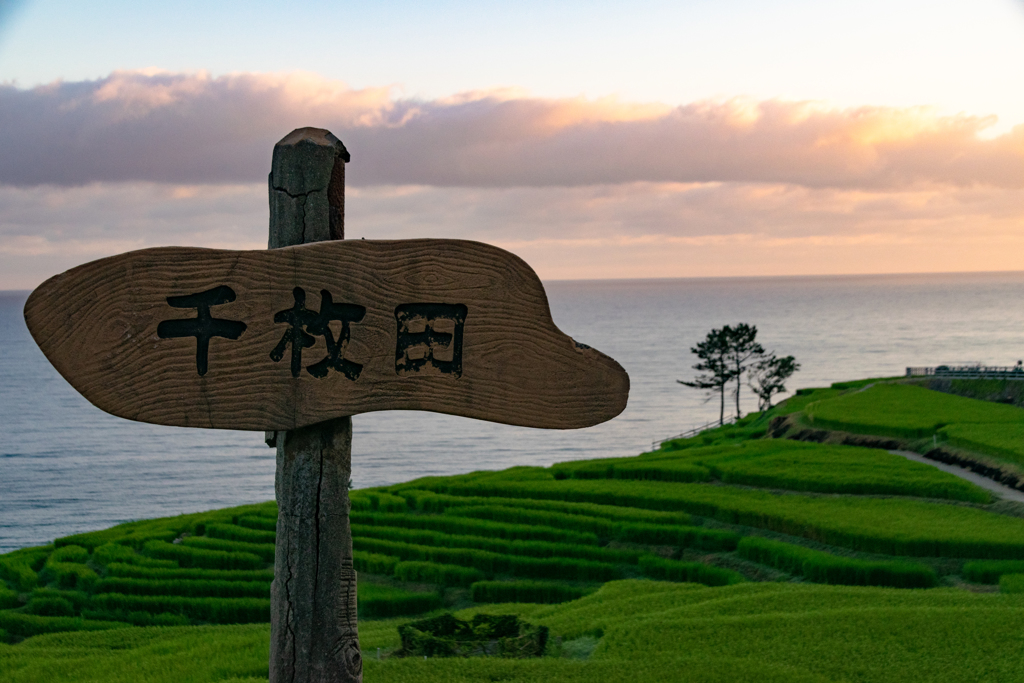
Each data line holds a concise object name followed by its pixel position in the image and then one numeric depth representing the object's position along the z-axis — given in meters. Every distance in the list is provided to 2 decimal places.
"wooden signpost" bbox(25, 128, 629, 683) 3.61
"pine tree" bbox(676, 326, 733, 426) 59.21
